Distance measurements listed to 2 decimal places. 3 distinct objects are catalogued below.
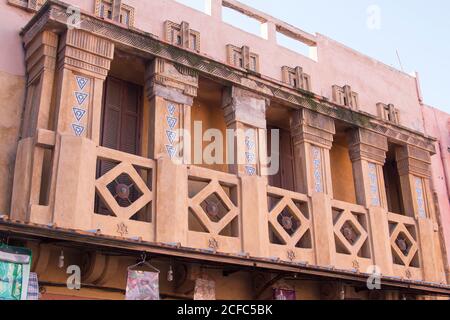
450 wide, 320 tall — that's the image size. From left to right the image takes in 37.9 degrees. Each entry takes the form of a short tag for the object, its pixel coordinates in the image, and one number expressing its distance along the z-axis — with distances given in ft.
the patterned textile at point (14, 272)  20.84
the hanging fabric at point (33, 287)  21.64
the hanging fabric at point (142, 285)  23.00
